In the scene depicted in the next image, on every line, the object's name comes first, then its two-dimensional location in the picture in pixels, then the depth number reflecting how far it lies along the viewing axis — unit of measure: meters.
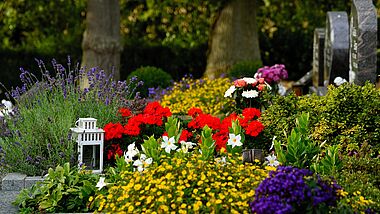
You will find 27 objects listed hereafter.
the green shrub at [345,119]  7.52
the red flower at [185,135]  7.54
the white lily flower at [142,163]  6.02
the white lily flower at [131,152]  6.40
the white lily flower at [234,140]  6.72
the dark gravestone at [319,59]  13.68
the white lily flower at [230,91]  9.49
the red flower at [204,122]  7.95
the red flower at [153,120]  7.94
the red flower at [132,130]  7.73
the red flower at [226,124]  7.84
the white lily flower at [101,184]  5.96
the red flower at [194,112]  8.62
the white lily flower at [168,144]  6.37
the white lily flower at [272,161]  6.57
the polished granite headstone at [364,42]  10.57
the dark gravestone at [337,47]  11.98
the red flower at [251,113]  8.12
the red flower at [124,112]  8.33
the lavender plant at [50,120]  7.37
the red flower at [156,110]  8.23
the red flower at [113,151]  7.70
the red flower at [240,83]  9.34
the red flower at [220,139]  7.71
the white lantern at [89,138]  7.34
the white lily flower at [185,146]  6.33
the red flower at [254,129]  7.85
